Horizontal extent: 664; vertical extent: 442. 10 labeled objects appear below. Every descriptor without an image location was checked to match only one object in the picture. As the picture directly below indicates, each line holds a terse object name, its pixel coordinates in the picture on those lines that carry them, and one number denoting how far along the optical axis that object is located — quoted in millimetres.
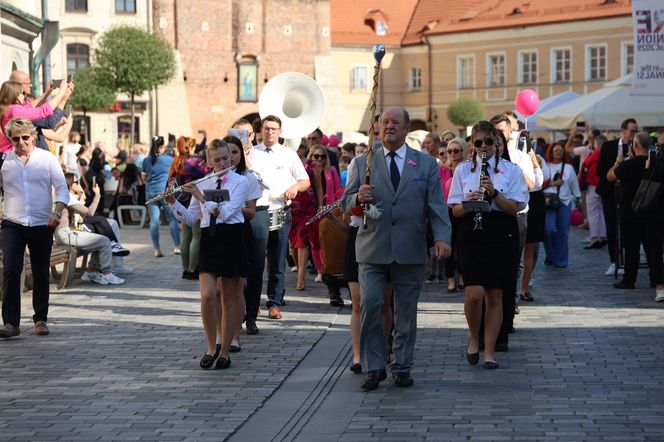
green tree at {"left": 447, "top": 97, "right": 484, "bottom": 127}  71125
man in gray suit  8555
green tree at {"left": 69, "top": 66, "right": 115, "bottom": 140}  54562
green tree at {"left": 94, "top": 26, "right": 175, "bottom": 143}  55031
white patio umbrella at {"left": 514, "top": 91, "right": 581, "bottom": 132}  32406
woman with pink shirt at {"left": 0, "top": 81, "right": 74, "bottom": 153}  11695
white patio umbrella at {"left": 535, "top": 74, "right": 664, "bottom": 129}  23328
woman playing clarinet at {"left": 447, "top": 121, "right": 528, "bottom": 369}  9461
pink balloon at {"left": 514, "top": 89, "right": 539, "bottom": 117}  17891
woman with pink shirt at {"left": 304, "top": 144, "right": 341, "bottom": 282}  14242
